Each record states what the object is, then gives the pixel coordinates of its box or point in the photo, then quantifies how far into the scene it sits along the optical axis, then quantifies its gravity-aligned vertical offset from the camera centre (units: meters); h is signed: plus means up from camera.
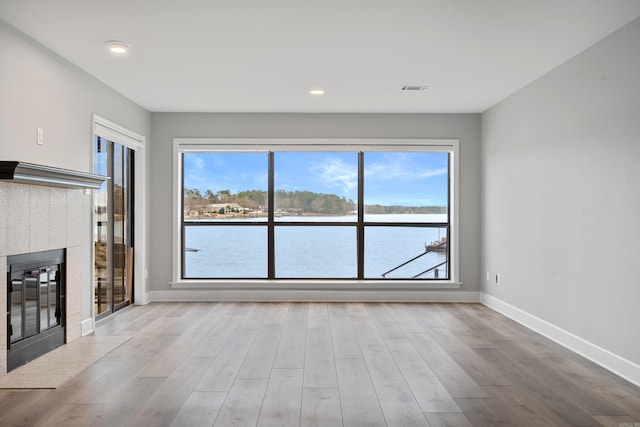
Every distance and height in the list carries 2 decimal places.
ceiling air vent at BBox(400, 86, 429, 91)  5.32 +1.37
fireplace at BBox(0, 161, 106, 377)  3.59 -0.33
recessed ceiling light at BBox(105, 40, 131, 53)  3.96 +1.38
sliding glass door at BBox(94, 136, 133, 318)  5.39 -0.14
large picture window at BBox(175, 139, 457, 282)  6.85 +0.01
